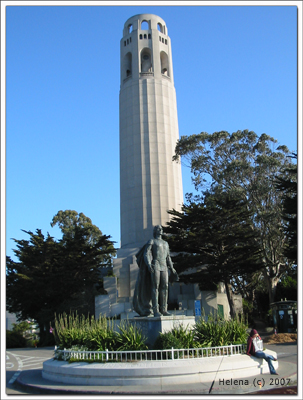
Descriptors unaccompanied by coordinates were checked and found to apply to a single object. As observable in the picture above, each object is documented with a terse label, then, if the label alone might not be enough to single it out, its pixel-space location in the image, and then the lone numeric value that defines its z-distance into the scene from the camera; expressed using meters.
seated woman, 9.03
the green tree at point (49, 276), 30.09
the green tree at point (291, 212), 19.91
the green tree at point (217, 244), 25.27
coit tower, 35.38
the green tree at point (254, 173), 27.89
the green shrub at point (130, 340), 9.44
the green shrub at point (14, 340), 31.68
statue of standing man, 10.84
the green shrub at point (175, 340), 9.27
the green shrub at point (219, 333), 9.88
